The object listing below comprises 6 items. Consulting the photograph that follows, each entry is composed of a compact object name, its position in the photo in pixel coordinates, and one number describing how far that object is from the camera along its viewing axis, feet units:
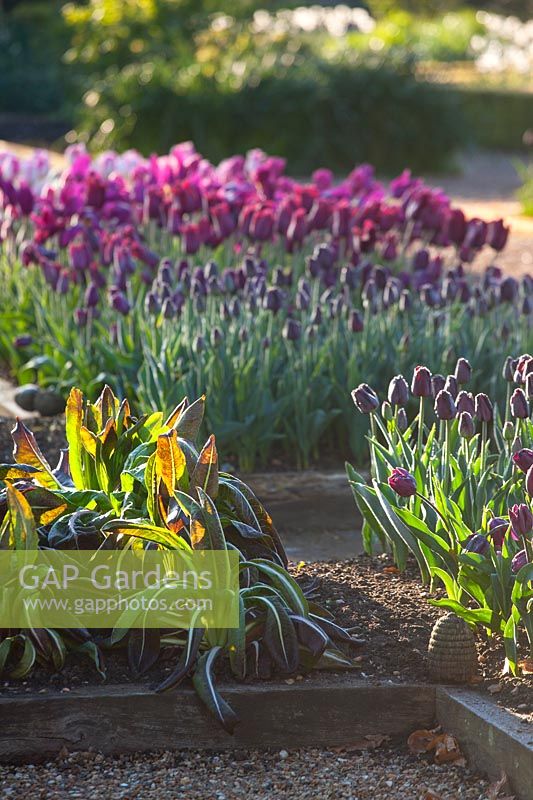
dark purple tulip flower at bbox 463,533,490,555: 17.92
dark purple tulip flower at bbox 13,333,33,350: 35.94
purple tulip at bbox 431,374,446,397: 20.83
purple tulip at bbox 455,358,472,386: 21.06
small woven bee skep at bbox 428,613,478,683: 17.83
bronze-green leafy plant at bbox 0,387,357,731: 17.85
